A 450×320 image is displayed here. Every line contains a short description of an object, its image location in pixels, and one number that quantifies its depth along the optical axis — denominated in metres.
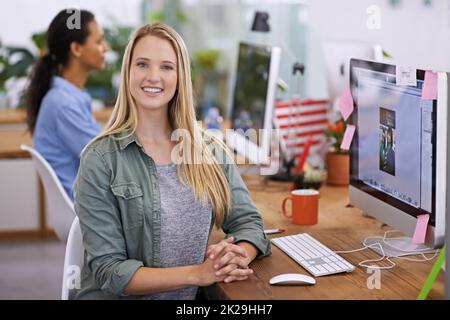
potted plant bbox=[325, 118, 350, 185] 2.78
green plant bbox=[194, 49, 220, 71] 5.95
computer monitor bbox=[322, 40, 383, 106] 3.14
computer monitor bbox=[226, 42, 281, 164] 2.75
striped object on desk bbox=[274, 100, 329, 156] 3.03
